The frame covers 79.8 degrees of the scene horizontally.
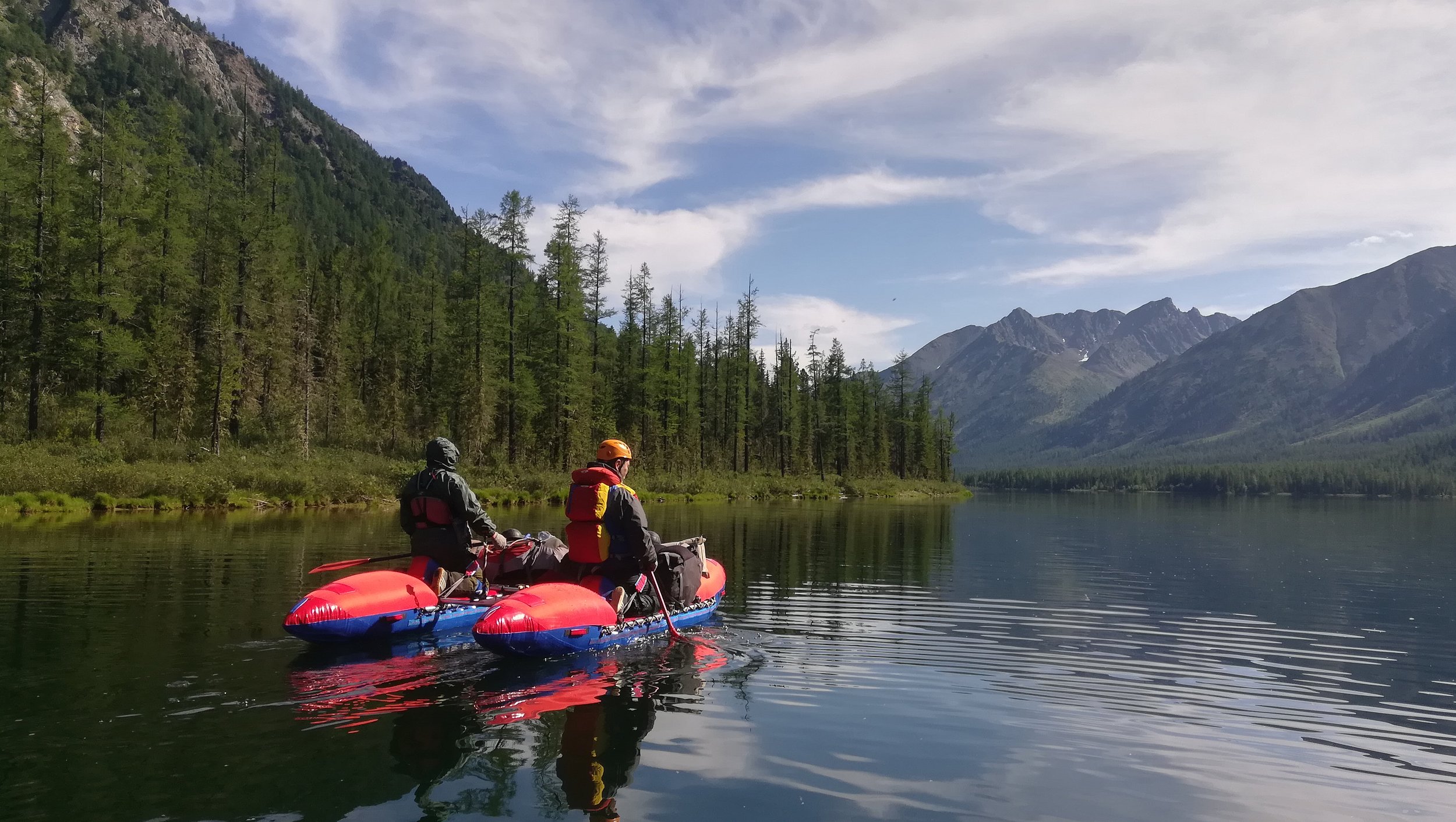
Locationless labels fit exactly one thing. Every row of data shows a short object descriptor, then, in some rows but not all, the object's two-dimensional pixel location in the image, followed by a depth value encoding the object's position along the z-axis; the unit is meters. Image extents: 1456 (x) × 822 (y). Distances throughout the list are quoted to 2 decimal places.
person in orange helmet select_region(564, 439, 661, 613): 12.14
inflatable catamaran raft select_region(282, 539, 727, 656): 10.47
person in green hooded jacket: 12.52
